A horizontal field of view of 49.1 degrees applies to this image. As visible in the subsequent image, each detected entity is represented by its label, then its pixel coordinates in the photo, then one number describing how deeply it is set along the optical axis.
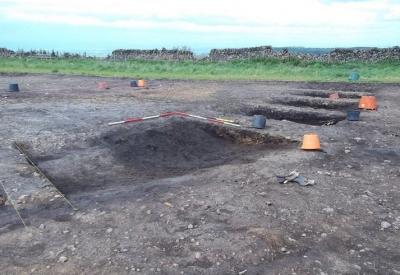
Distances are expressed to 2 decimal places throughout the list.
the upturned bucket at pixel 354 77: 14.26
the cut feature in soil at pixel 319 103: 10.03
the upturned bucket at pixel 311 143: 6.13
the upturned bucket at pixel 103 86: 12.56
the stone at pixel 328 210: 4.26
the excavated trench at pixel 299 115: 8.85
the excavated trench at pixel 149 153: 5.55
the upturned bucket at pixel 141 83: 13.00
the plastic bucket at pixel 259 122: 7.52
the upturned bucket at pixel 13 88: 11.56
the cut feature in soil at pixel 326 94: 11.34
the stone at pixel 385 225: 4.04
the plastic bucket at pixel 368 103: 9.35
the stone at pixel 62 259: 3.44
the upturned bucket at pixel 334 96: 10.80
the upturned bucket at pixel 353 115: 8.17
